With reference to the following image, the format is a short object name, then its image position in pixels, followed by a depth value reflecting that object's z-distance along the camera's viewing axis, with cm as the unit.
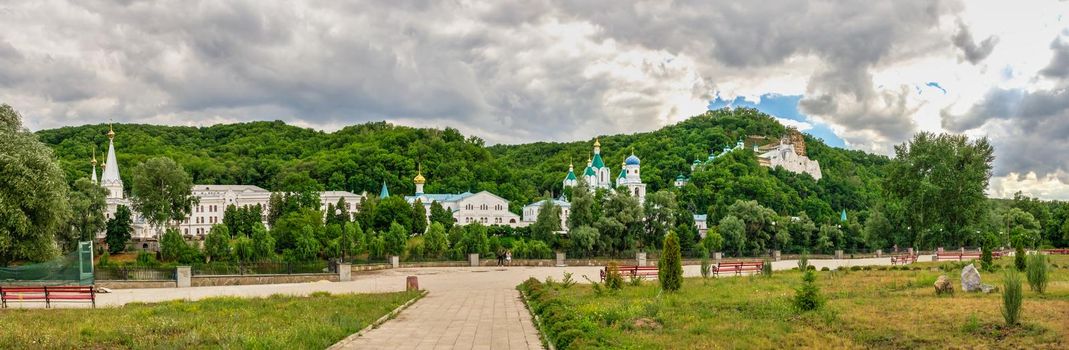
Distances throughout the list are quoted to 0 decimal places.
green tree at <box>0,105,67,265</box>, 2928
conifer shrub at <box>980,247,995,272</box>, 2766
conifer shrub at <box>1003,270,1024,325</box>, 1245
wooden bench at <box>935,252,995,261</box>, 4193
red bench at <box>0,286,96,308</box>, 2061
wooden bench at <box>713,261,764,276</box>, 3036
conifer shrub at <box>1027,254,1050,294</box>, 1730
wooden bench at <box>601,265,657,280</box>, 2707
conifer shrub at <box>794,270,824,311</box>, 1538
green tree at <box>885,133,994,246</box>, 4738
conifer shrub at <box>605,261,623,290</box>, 2172
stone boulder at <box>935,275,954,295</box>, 1803
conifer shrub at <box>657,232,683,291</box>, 2083
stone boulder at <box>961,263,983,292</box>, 1844
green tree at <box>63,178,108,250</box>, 6038
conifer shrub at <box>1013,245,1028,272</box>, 2579
